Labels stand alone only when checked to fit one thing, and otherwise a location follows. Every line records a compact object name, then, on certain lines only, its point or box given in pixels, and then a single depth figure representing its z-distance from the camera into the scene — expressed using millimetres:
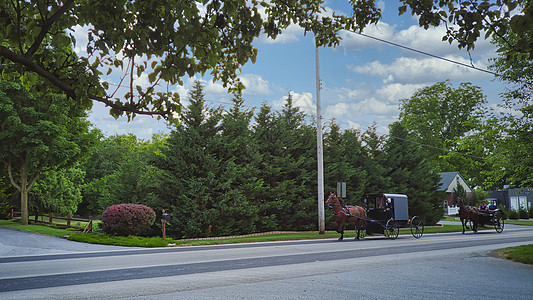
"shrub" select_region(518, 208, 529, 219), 54500
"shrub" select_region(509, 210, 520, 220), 53031
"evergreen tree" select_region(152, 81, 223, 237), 23031
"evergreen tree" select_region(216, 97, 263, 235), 23828
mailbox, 20234
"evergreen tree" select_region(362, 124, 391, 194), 32469
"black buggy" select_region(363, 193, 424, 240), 21984
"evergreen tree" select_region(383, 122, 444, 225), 34812
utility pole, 24906
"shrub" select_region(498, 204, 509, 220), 50812
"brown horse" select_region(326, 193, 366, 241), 21125
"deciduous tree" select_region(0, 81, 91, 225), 28719
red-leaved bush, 20453
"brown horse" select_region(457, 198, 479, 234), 27797
